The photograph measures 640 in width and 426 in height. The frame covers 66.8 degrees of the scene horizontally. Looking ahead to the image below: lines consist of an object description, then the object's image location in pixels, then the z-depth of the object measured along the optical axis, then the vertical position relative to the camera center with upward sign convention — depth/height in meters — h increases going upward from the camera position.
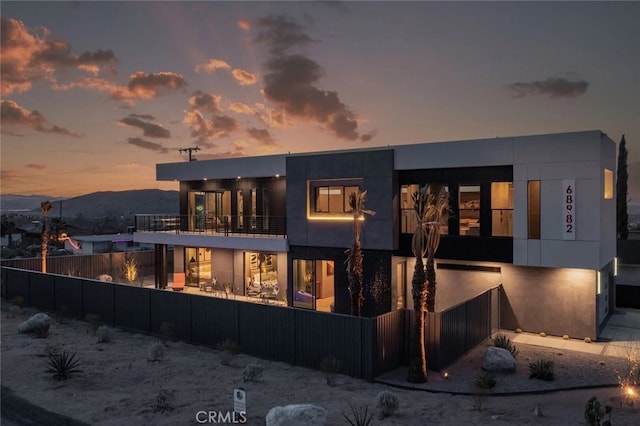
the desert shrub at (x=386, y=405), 10.25 -4.30
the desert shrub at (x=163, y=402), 10.70 -4.48
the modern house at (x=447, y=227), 16.73 -0.98
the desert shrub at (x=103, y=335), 16.92 -4.59
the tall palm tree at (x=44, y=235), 26.00 -1.72
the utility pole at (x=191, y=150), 41.88 +4.70
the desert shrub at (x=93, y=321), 18.81 -4.69
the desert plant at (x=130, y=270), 29.19 -4.13
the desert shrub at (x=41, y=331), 17.63 -4.67
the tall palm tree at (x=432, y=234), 12.93 -0.87
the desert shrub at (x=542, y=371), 12.84 -4.52
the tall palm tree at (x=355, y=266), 17.42 -2.29
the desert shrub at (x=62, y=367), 12.98 -4.46
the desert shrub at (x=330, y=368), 12.62 -4.35
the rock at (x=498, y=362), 13.49 -4.47
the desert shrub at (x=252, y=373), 12.79 -4.49
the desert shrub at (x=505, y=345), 15.09 -4.47
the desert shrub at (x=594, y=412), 9.11 -4.00
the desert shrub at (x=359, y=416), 9.45 -4.48
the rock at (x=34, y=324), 17.95 -4.48
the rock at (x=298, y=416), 9.13 -4.06
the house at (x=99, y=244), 41.16 -3.52
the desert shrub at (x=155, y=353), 14.79 -4.58
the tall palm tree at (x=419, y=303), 12.61 -2.63
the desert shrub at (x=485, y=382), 11.97 -4.48
